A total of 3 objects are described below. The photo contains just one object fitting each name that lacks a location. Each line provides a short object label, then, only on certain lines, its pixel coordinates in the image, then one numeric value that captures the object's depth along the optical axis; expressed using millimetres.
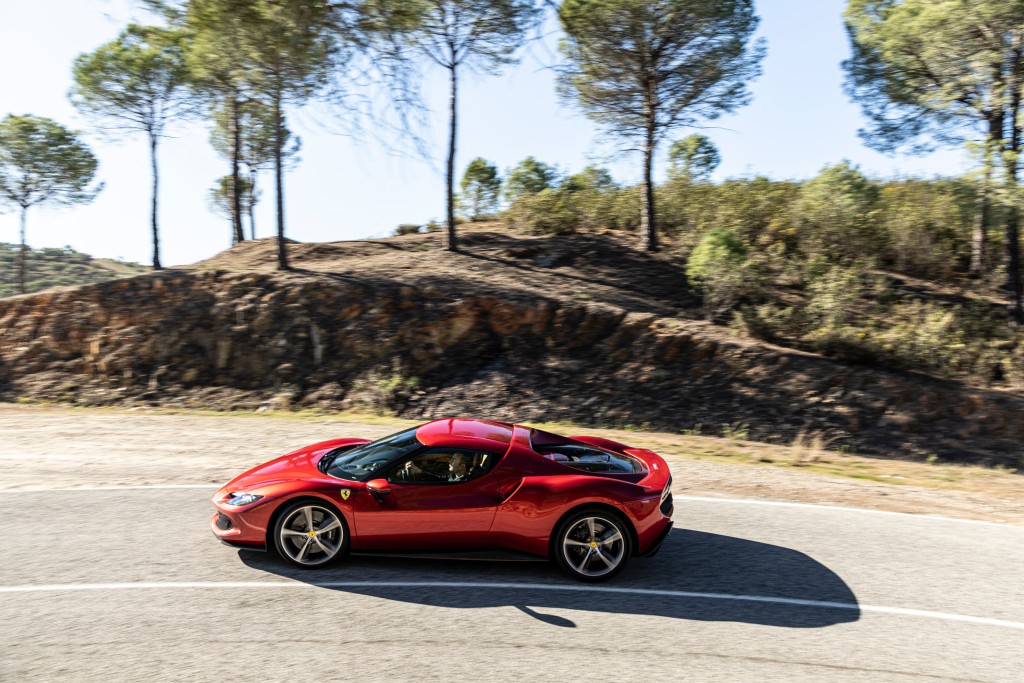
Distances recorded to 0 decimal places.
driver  6055
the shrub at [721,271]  19078
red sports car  5949
